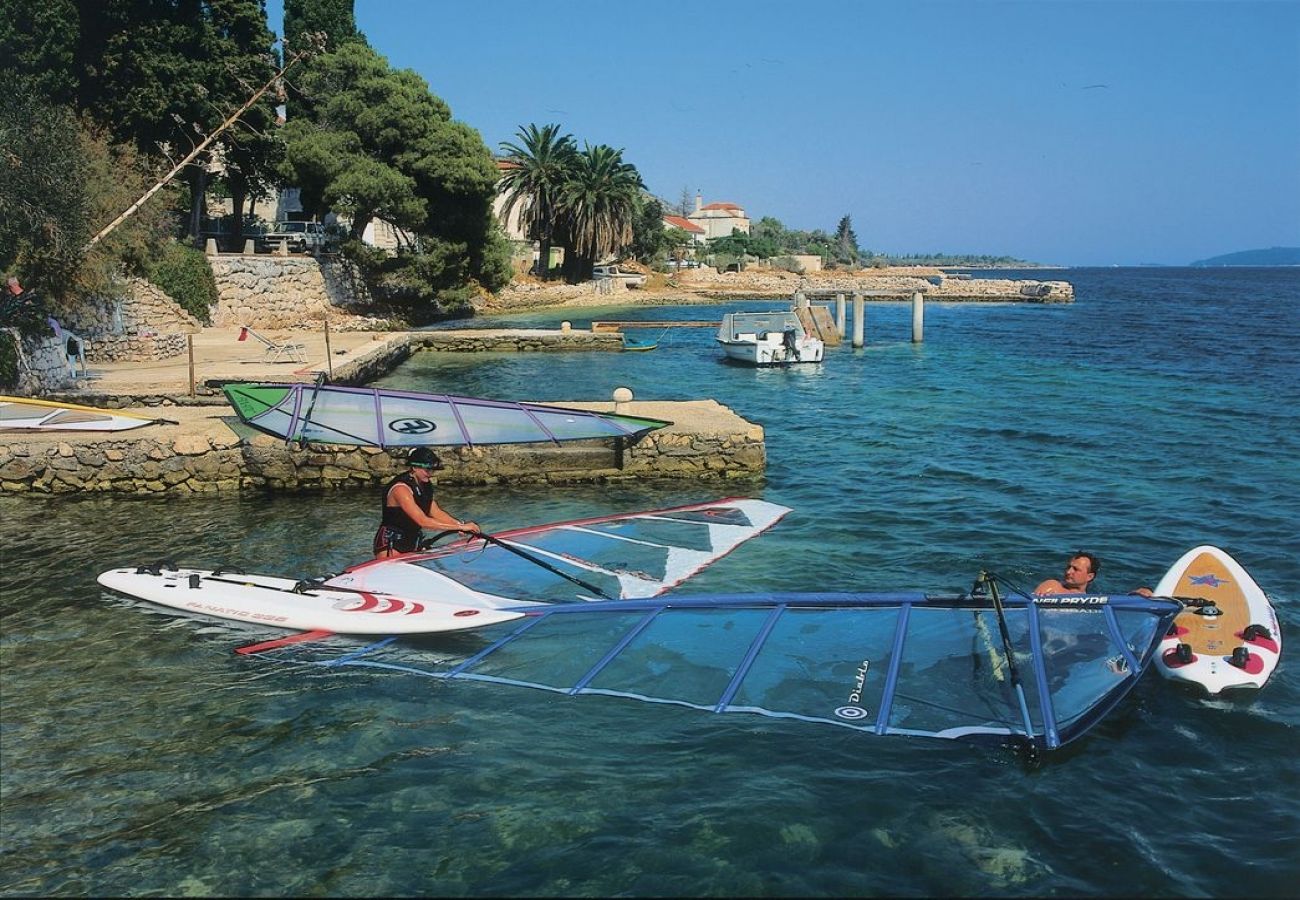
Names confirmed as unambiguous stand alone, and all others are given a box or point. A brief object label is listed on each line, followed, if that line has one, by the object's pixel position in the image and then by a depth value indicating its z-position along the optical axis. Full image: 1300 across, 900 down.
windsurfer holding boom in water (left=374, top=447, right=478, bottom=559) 11.24
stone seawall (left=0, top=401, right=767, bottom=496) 17.19
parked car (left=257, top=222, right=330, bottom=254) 47.34
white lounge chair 29.14
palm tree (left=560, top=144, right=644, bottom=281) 74.12
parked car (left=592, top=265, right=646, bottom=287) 82.70
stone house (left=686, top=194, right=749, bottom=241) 158.75
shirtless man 10.08
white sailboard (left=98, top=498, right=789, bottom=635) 10.19
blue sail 8.08
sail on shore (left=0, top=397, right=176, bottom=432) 18.39
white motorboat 39.50
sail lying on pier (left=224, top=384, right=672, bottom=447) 16.84
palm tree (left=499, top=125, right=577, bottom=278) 73.56
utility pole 20.36
